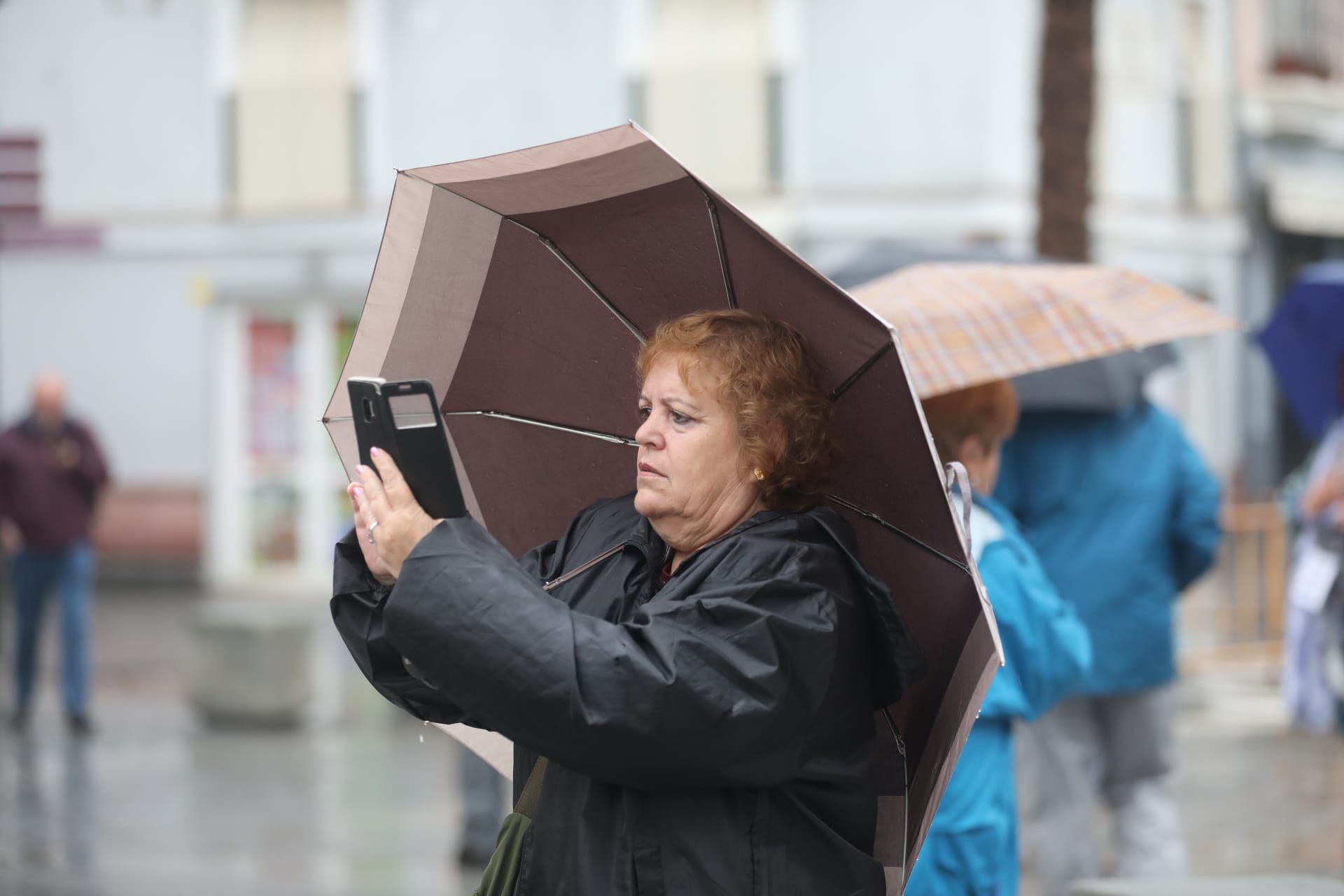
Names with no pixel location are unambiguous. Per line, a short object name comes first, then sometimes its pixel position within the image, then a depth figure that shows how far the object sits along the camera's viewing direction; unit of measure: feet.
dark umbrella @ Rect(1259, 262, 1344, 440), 51.31
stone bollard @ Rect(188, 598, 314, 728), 66.85
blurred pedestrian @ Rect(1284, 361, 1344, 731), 49.49
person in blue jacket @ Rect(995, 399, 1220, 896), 35.94
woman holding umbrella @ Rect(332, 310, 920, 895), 14.80
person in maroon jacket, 67.05
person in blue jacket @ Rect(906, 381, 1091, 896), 23.25
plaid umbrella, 25.64
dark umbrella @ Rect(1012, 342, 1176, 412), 35.40
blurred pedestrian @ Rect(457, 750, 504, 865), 44.19
